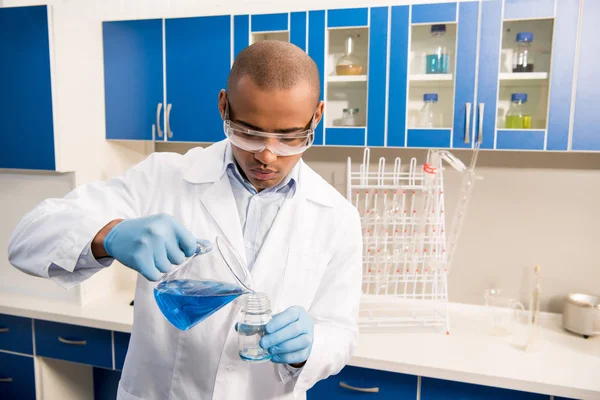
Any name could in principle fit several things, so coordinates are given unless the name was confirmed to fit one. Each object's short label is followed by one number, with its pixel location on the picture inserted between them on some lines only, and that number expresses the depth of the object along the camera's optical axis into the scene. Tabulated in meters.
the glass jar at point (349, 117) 2.23
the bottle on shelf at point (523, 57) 2.01
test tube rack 2.19
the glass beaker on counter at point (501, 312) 2.20
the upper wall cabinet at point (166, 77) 2.32
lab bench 1.77
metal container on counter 2.06
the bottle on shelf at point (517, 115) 2.02
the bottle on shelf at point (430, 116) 2.14
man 1.05
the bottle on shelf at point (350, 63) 2.19
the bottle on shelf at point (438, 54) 2.09
